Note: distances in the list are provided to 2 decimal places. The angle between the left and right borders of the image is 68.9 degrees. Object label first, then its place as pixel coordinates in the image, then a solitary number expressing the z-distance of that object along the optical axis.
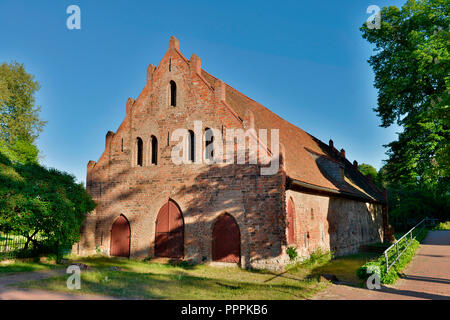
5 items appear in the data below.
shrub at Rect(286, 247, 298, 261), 13.95
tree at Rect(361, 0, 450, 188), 18.98
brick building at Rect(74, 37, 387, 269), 14.50
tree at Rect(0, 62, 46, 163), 37.22
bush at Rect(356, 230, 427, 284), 10.96
